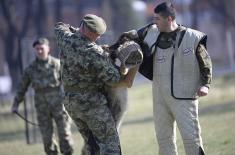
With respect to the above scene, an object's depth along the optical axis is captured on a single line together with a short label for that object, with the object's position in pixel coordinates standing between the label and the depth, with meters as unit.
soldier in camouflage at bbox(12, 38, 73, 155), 25.78
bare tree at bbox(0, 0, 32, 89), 80.12
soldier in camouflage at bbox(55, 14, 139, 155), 17.83
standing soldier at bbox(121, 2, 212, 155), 17.97
